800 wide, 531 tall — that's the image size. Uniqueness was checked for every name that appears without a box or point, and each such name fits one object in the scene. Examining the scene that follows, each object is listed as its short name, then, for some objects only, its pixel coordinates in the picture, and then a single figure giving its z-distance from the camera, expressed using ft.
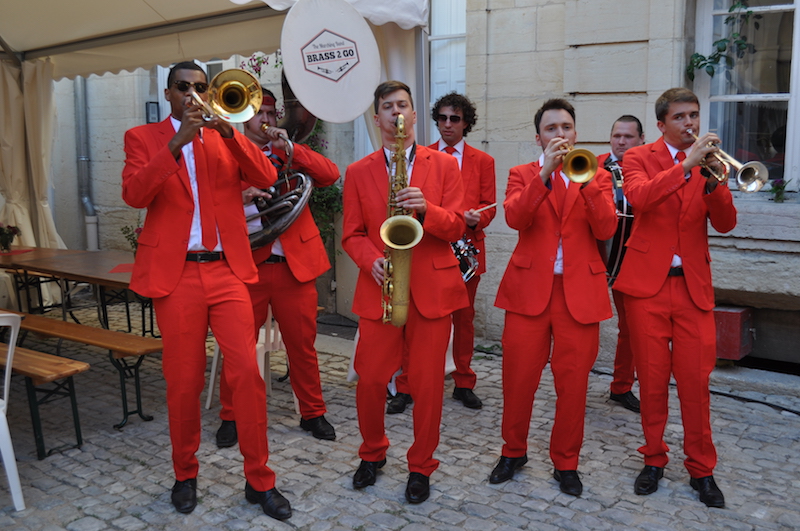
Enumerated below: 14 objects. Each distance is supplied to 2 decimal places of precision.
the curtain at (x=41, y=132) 24.95
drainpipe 31.89
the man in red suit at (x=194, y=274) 11.40
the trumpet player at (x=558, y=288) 11.96
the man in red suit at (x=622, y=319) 16.52
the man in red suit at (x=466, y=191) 17.02
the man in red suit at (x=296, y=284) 14.53
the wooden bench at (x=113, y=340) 15.61
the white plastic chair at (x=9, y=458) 11.84
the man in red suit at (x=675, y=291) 12.02
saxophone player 11.87
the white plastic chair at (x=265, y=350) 16.56
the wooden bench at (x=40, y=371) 13.55
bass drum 14.01
